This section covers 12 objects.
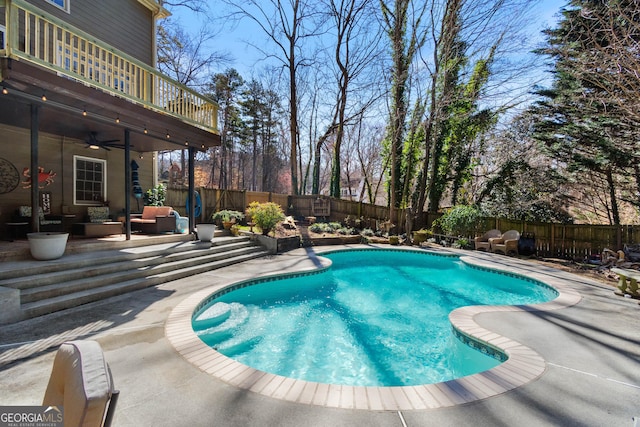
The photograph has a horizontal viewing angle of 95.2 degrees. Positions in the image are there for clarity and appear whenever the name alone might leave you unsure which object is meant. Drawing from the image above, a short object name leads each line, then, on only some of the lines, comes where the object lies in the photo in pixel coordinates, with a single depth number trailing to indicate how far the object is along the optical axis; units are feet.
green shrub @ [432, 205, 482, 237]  35.83
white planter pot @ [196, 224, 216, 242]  25.59
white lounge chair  3.39
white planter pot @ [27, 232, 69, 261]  15.31
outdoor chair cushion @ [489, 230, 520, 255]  31.81
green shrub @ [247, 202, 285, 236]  31.09
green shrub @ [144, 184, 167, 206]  32.24
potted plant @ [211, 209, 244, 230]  33.30
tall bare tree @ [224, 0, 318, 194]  53.47
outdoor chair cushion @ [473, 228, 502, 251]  34.32
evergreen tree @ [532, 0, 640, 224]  26.86
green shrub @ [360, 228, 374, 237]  41.98
